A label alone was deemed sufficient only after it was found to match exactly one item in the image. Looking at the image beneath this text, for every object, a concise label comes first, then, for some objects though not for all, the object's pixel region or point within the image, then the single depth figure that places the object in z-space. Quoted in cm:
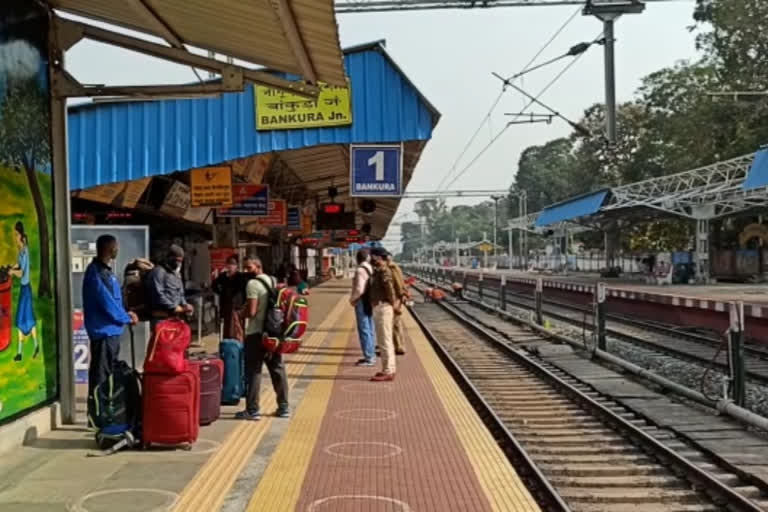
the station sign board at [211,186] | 1348
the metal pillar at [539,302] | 2053
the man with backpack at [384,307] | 1073
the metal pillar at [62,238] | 712
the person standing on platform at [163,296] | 734
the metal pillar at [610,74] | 1234
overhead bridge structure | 3803
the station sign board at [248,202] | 1586
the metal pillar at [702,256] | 4203
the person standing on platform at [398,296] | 1175
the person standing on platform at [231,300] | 1112
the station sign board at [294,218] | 2408
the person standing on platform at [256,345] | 782
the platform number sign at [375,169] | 1516
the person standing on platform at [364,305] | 1172
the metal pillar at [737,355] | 952
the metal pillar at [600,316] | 1512
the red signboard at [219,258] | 1572
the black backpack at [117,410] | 640
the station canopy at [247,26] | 573
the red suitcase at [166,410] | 639
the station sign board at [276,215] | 1917
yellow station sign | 1281
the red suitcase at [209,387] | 749
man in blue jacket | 672
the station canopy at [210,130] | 1202
